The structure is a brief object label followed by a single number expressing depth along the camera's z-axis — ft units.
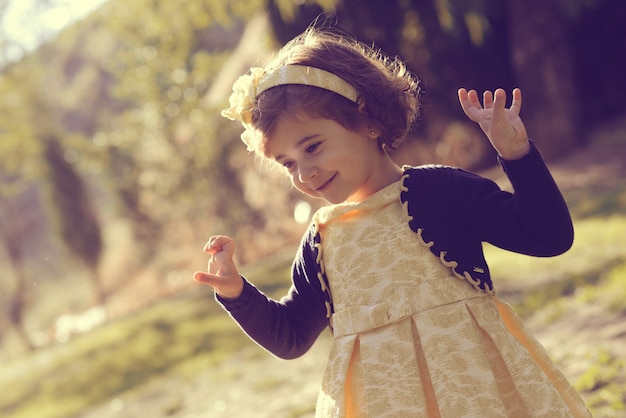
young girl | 5.99
